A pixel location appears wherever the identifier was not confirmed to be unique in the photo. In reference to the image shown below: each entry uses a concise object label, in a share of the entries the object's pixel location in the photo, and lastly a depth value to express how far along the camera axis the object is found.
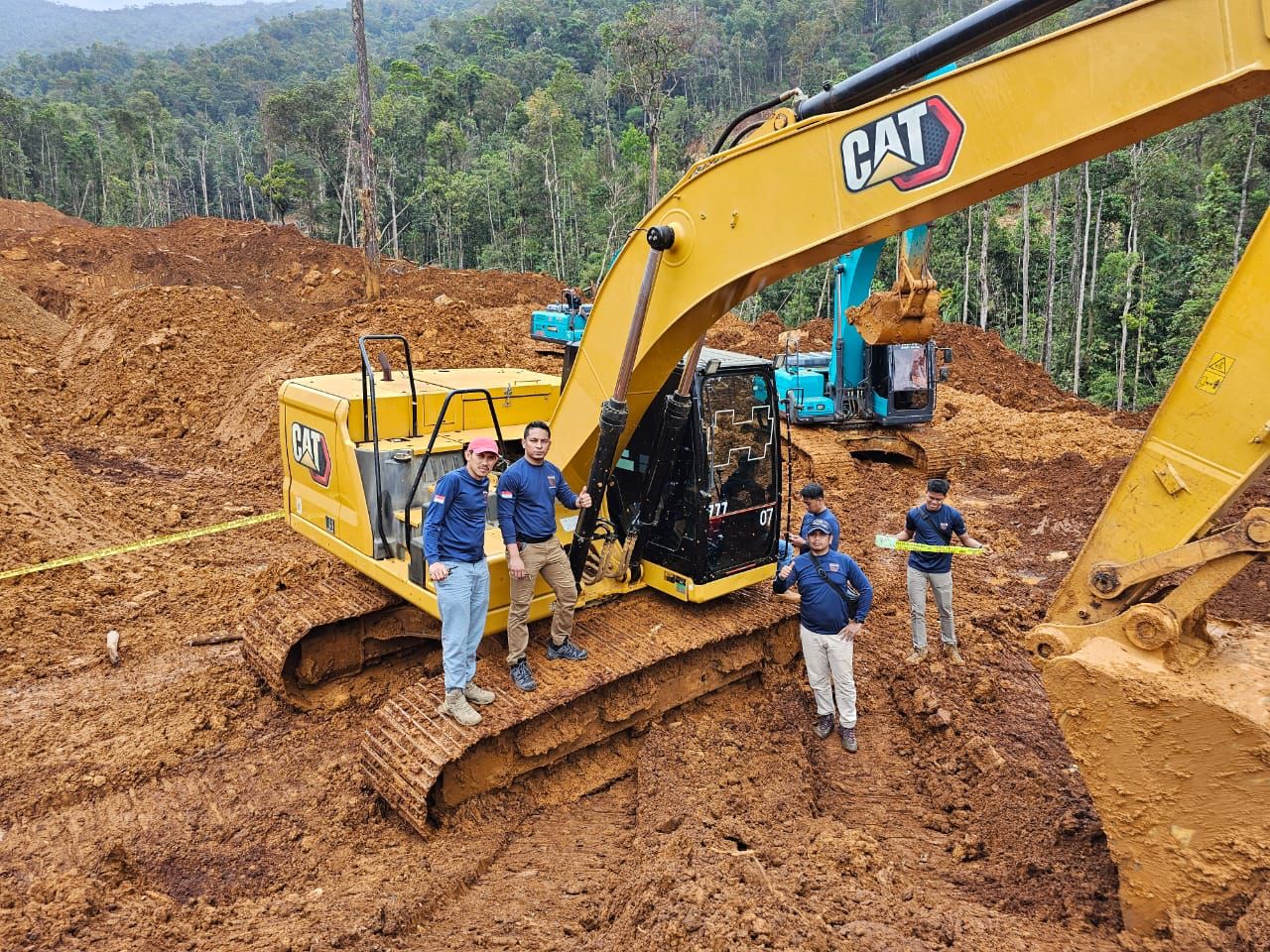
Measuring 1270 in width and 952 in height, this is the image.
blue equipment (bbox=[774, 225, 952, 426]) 12.16
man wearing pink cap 4.55
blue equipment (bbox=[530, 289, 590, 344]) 16.99
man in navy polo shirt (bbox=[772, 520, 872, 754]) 5.16
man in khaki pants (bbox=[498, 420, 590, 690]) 4.73
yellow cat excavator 2.97
